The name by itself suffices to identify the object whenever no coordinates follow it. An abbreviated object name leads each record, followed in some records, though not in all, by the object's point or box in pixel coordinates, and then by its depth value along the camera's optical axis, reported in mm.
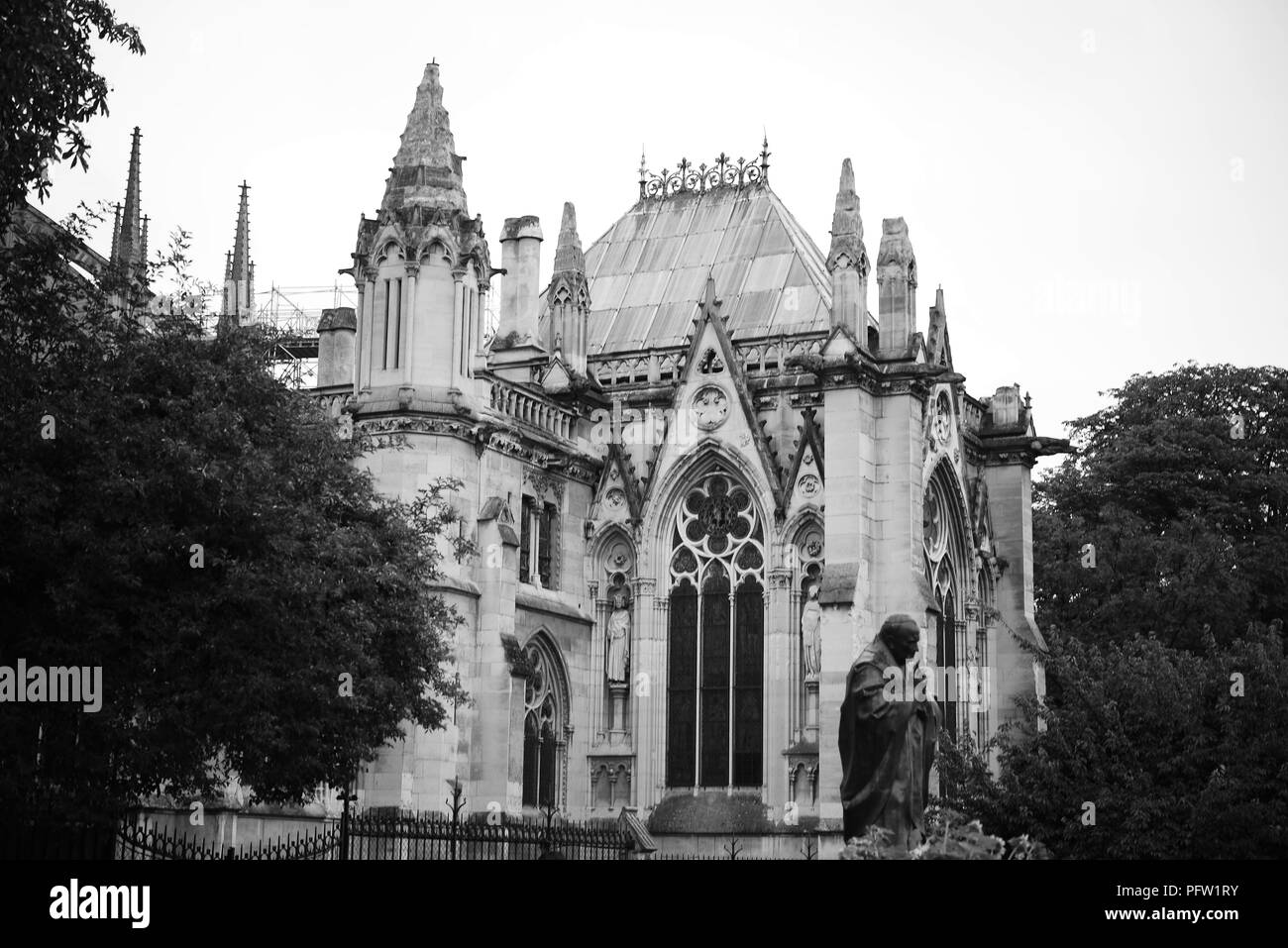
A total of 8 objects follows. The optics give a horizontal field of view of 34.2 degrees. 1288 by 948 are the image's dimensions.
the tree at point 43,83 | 25406
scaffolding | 65144
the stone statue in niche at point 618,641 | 45719
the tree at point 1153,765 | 33594
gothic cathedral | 40812
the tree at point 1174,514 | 51594
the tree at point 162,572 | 27484
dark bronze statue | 23672
